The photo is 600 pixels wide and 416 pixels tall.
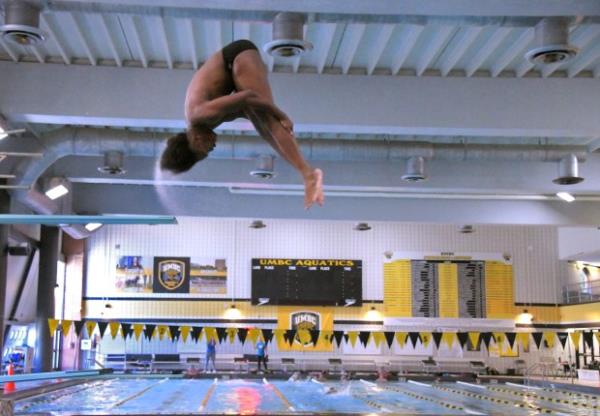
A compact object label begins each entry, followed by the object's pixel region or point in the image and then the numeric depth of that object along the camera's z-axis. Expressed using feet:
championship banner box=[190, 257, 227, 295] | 87.92
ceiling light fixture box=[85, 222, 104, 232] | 68.78
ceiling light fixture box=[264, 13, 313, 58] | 26.81
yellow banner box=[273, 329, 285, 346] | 76.84
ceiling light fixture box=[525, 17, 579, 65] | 27.48
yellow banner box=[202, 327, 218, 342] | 73.67
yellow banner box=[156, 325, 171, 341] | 73.92
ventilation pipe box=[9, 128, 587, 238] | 44.21
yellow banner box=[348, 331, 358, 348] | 77.46
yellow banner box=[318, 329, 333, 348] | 77.75
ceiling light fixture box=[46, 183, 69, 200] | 50.90
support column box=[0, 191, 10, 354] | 47.19
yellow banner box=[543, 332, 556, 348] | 75.21
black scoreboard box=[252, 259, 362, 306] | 87.92
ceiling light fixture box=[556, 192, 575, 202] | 52.85
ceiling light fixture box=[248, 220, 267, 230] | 77.01
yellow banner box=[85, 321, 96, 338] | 69.23
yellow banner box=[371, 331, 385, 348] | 75.46
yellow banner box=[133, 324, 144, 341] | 72.13
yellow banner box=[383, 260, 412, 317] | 89.40
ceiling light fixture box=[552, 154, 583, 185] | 46.65
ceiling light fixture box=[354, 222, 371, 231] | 77.46
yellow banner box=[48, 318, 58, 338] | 60.95
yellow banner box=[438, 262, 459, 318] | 89.92
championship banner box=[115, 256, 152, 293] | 86.99
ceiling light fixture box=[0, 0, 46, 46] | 26.45
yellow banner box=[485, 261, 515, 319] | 90.48
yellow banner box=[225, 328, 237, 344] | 74.77
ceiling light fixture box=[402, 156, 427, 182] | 46.80
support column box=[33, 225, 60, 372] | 63.10
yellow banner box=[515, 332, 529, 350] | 77.33
